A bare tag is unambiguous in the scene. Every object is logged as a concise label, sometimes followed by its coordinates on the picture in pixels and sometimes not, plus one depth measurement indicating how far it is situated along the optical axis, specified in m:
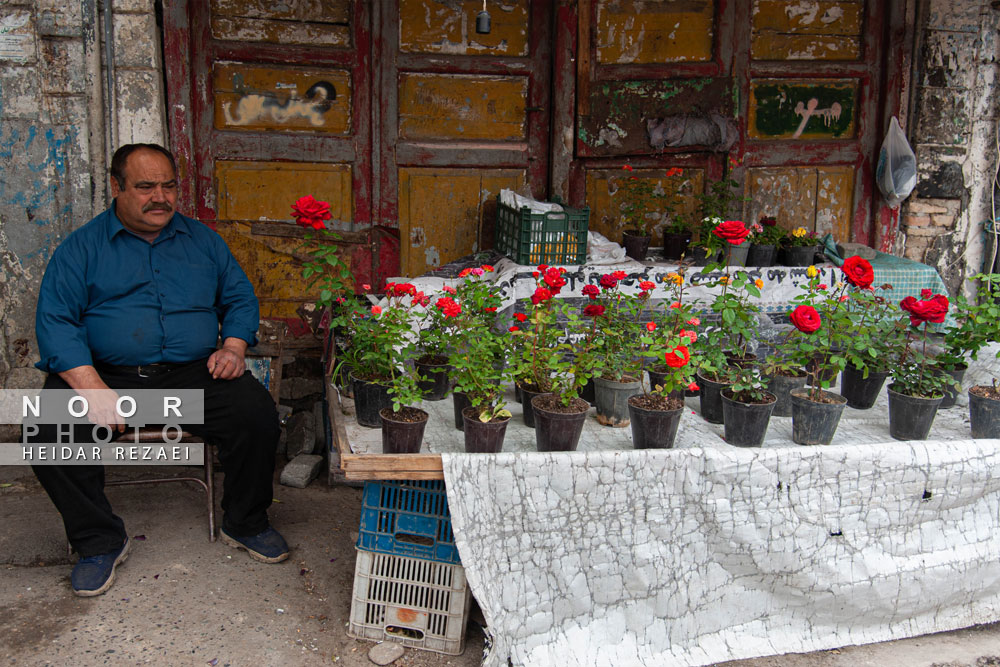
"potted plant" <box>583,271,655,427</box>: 2.97
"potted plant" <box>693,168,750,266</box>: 4.61
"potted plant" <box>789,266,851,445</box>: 2.81
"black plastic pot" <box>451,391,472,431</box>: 2.89
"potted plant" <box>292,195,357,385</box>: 3.01
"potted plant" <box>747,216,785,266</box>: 4.65
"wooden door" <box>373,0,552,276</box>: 4.68
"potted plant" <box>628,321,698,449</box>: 2.69
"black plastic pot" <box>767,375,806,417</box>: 3.09
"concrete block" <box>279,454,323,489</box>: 4.10
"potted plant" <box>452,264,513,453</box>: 2.67
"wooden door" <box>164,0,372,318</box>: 4.45
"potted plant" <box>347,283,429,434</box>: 2.86
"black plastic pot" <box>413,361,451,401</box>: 3.09
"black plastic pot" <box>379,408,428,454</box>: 2.64
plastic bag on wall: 5.09
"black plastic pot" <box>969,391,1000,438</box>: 2.96
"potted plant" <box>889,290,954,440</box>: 2.89
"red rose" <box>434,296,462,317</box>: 2.79
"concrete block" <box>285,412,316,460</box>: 4.43
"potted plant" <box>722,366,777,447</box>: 2.78
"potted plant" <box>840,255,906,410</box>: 3.03
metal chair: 3.25
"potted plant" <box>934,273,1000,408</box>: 3.11
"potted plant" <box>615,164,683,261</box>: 4.99
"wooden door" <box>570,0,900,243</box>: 4.89
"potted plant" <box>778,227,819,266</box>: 4.70
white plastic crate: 2.84
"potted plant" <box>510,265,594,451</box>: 2.69
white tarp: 2.65
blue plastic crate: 2.79
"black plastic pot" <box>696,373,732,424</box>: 3.02
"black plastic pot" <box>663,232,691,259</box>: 4.79
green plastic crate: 4.35
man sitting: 3.09
